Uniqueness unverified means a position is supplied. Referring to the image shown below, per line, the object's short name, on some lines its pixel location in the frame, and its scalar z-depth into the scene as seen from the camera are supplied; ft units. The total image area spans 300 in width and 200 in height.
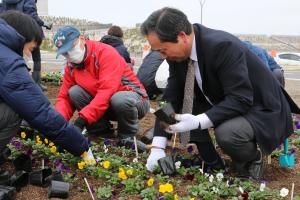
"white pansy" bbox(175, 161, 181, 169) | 10.42
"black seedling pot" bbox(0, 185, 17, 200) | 8.35
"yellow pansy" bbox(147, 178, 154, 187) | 8.96
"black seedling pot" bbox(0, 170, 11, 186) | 9.29
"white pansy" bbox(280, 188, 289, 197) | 8.44
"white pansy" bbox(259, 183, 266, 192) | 8.86
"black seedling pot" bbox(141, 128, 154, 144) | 13.96
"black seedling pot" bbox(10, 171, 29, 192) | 9.39
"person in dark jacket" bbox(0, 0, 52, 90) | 20.48
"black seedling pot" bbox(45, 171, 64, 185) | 9.51
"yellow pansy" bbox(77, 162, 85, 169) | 10.07
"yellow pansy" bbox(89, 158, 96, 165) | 10.41
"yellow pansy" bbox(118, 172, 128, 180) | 9.45
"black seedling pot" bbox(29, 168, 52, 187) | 9.61
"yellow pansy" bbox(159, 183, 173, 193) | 8.49
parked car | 67.36
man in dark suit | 9.15
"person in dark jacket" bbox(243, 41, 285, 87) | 18.57
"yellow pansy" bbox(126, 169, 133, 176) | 9.68
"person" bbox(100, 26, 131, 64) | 20.43
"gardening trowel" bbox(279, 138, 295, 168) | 11.46
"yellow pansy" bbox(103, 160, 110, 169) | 9.88
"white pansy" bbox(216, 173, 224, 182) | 9.63
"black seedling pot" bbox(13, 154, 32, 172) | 10.32
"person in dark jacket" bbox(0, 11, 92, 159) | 8.78
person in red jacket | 12.23
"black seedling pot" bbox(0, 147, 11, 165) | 10.73
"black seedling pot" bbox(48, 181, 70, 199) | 9.06
